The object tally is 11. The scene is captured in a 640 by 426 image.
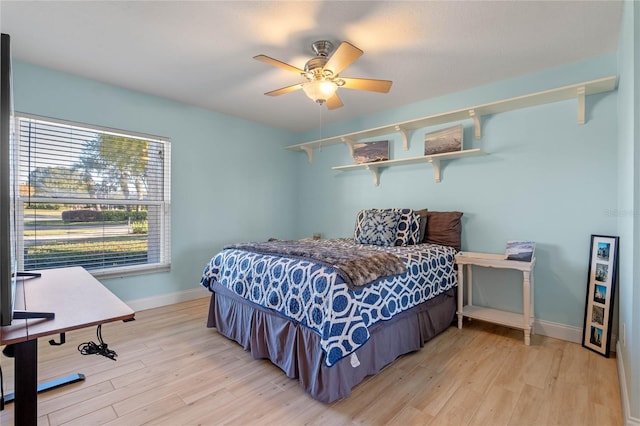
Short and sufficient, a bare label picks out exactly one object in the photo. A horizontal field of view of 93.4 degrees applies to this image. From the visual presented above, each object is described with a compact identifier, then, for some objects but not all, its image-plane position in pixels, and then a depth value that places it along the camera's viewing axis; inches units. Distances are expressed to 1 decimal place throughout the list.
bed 69.2
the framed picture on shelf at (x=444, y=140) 121.5
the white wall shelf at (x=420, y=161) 118.8
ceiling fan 85.7
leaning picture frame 89.1
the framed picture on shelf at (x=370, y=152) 148.0
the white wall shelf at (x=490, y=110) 94.3
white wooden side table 97.3
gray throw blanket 73.0
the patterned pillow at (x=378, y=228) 120.1
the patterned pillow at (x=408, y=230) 119.7
